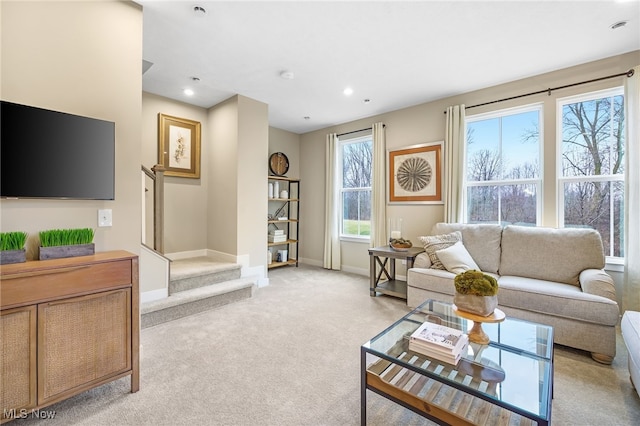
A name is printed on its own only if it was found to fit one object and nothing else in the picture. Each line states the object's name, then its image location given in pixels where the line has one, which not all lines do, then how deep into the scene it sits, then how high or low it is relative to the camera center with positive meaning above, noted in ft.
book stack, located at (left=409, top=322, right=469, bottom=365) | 4.75 -2.30
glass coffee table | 4.00 -2.57
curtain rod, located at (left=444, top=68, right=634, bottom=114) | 8.99 +4.61
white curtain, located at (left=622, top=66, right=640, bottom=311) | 8.60 +0.52
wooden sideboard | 4.71 -2.19
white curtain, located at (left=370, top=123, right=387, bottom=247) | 14.92 +1.26
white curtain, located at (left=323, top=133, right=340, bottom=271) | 17.19 +0.15
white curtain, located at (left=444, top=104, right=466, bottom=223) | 12.23 +2.28
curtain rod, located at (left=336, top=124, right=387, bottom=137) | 15.26 +4.80
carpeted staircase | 9.36 -3.04
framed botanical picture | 13.01 +3.19
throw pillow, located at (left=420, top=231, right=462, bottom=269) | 10.68 -1.17
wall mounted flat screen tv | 5.40 +1.20
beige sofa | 7.25 -2.13
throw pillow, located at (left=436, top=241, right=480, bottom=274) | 9.93 -1.67
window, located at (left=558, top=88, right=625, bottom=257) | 9.50 +1.74
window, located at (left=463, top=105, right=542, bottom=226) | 11.02 +1.93
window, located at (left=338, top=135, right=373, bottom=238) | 16.38 +1.63
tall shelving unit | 17.02 -0.25
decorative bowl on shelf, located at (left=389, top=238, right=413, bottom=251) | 12.50 -1.40
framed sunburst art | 13.21 +1.92
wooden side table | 11.42 -2.74
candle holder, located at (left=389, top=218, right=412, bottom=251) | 12.50 -1.36
